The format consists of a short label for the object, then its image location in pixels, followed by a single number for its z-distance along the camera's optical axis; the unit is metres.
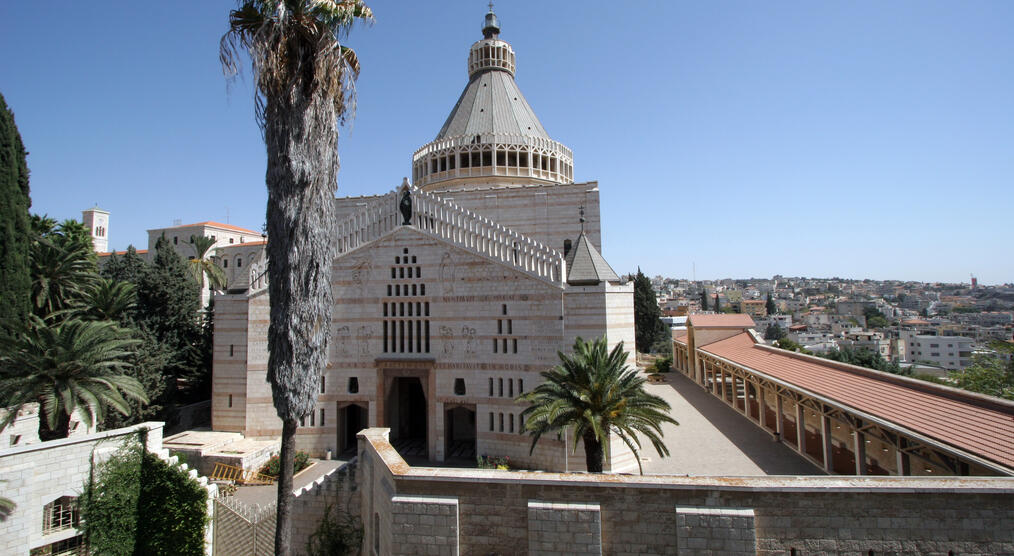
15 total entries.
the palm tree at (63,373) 17.27
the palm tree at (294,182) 10.81
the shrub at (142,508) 15.62
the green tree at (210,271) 43.25
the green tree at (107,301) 26.36
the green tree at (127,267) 30.91
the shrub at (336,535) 14.05
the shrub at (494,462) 19.70
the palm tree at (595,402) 14.52
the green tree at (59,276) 25.31
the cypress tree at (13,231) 21.94
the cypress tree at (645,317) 55.94
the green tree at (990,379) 23.34
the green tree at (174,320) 27.64
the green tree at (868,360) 35.20
